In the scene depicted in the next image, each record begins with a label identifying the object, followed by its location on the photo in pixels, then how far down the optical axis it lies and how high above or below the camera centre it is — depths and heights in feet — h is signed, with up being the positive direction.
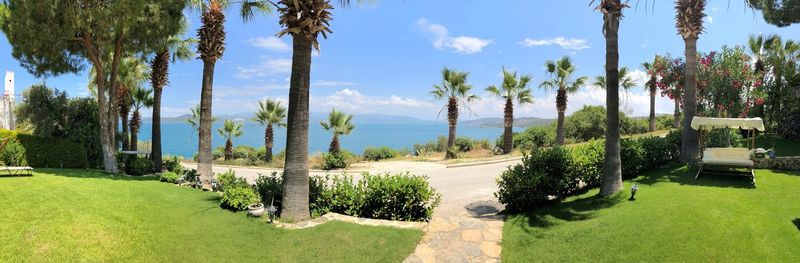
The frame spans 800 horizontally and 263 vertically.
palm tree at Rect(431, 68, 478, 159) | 98.63 +9.45
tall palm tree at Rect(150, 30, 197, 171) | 61.46 +7.37
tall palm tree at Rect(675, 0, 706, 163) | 45.42 +8.32
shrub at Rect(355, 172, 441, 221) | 29.96 -5.33
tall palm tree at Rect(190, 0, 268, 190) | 48.37 +9.01
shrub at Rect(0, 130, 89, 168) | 49.29 -3.77
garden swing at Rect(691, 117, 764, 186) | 36.25 -2.20
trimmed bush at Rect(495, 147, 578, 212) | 33.27 -4.29
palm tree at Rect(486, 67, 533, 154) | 99.35 +8.62
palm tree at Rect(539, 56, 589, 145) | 99.40 +11.80
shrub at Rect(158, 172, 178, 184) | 45.75 -6.07
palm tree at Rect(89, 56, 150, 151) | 71.10 +8.06
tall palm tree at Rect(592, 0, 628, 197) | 33.91 +2.00
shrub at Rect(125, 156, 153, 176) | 59.57 -6.46
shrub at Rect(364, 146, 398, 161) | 106.83 -6.99
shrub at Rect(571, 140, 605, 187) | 36.40 -3.09
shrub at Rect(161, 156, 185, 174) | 57.18 -6.23
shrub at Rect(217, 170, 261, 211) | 31.54 -5.65
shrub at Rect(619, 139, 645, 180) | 40.83 -2.76
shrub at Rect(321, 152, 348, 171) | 76.64 -6.62
